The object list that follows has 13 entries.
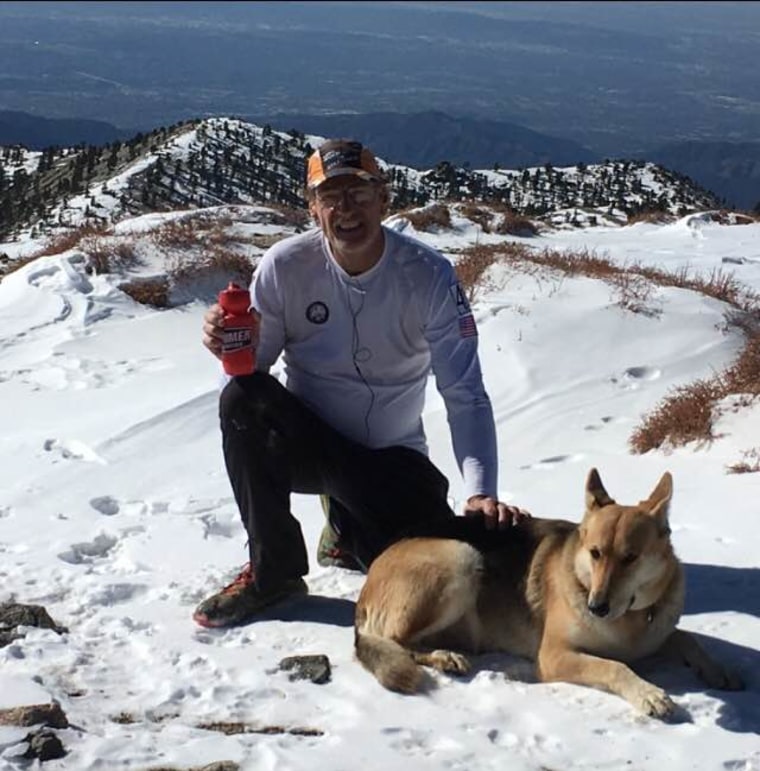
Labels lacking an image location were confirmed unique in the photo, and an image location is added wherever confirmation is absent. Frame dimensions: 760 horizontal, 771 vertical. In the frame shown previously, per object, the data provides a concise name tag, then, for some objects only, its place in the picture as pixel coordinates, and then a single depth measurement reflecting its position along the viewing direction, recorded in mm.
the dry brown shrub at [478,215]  21359
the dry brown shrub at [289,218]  19031
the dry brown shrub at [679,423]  7613
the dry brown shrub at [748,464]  6715
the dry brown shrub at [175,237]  14125
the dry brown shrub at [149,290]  12875
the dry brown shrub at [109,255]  13547
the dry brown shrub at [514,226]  21644
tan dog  3994
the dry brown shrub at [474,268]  11797
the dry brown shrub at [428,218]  20078
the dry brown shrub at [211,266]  13336
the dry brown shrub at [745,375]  8133
